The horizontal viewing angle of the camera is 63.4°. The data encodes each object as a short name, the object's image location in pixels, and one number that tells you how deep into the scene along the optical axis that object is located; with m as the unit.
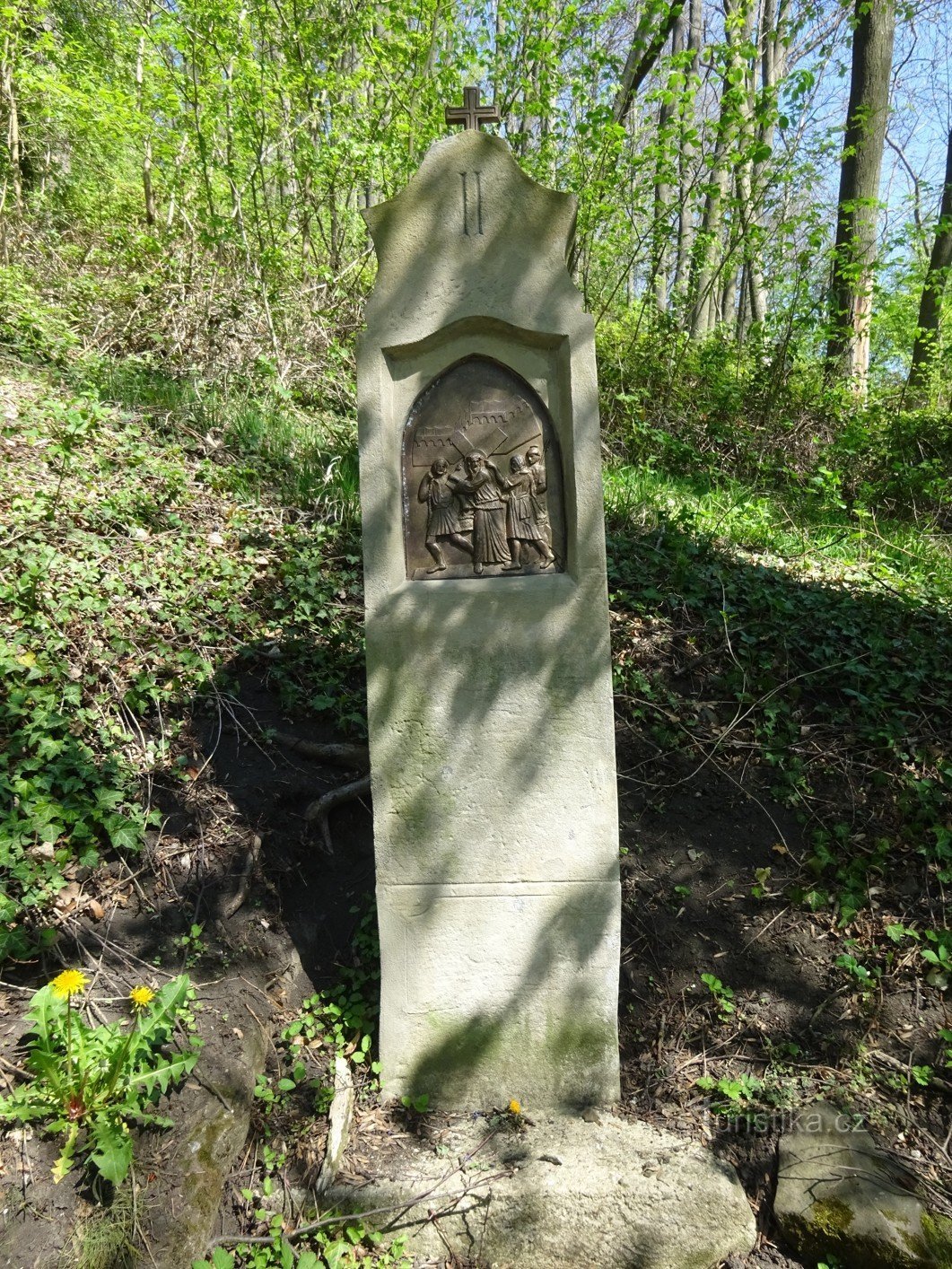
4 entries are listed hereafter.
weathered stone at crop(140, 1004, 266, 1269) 2.16
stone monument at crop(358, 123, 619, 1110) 2.52
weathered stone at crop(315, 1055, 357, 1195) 2.50
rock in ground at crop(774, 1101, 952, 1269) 2.26
